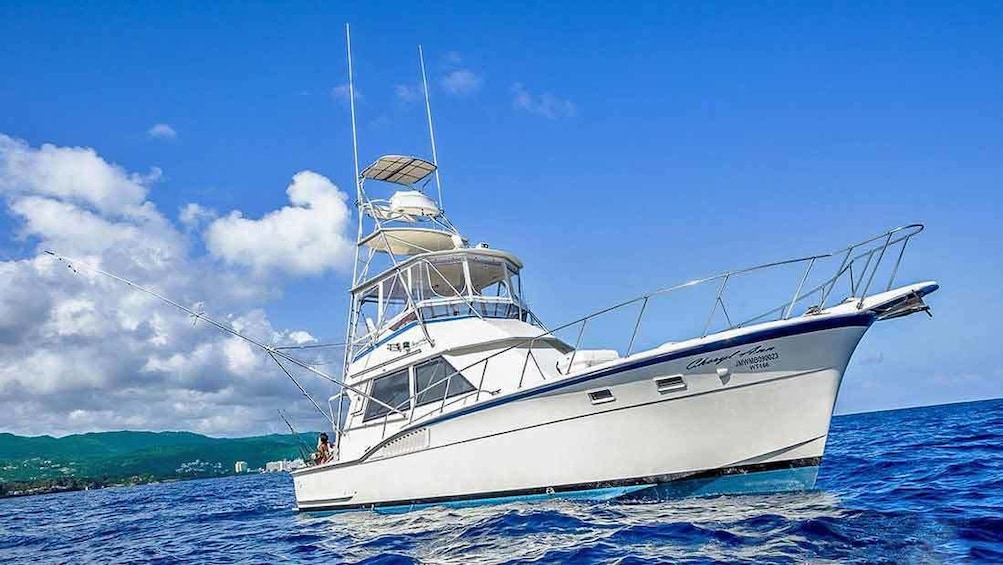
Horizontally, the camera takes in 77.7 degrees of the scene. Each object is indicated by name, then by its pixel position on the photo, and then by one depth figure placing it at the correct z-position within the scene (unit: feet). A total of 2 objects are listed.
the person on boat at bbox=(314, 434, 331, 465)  48.87
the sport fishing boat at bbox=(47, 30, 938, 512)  28.09
